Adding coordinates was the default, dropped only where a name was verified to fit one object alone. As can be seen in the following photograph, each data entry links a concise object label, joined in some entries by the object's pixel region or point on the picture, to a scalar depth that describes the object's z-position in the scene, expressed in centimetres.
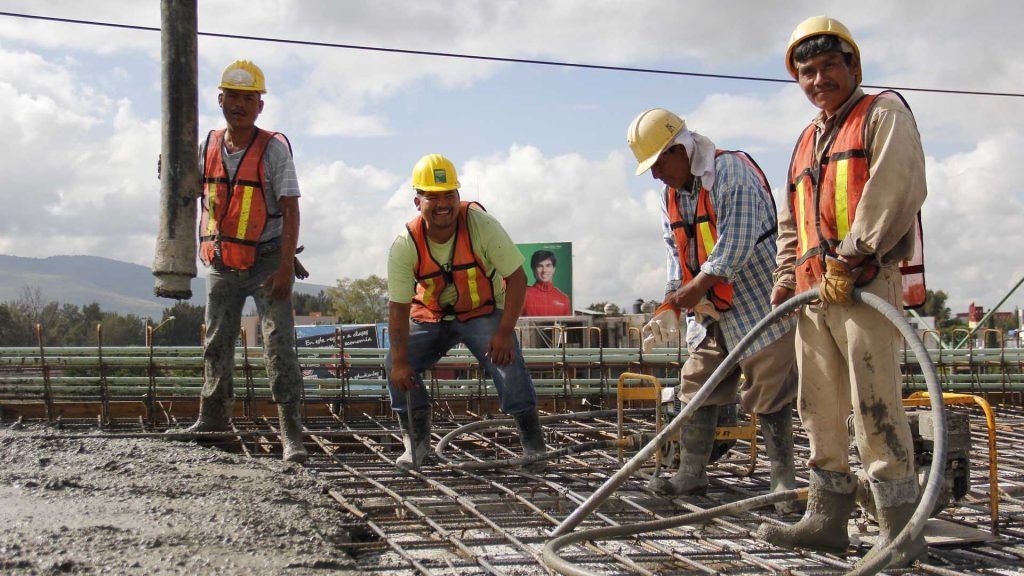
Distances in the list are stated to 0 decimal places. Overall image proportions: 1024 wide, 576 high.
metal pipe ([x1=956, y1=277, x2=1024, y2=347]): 1056
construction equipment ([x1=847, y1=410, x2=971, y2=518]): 328
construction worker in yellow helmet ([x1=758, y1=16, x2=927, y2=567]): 281
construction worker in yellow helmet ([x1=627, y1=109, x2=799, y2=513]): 397
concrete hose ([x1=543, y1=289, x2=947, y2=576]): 248
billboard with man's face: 3412
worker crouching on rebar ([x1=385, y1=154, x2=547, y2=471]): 455
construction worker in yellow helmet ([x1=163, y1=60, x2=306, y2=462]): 481
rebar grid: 294
